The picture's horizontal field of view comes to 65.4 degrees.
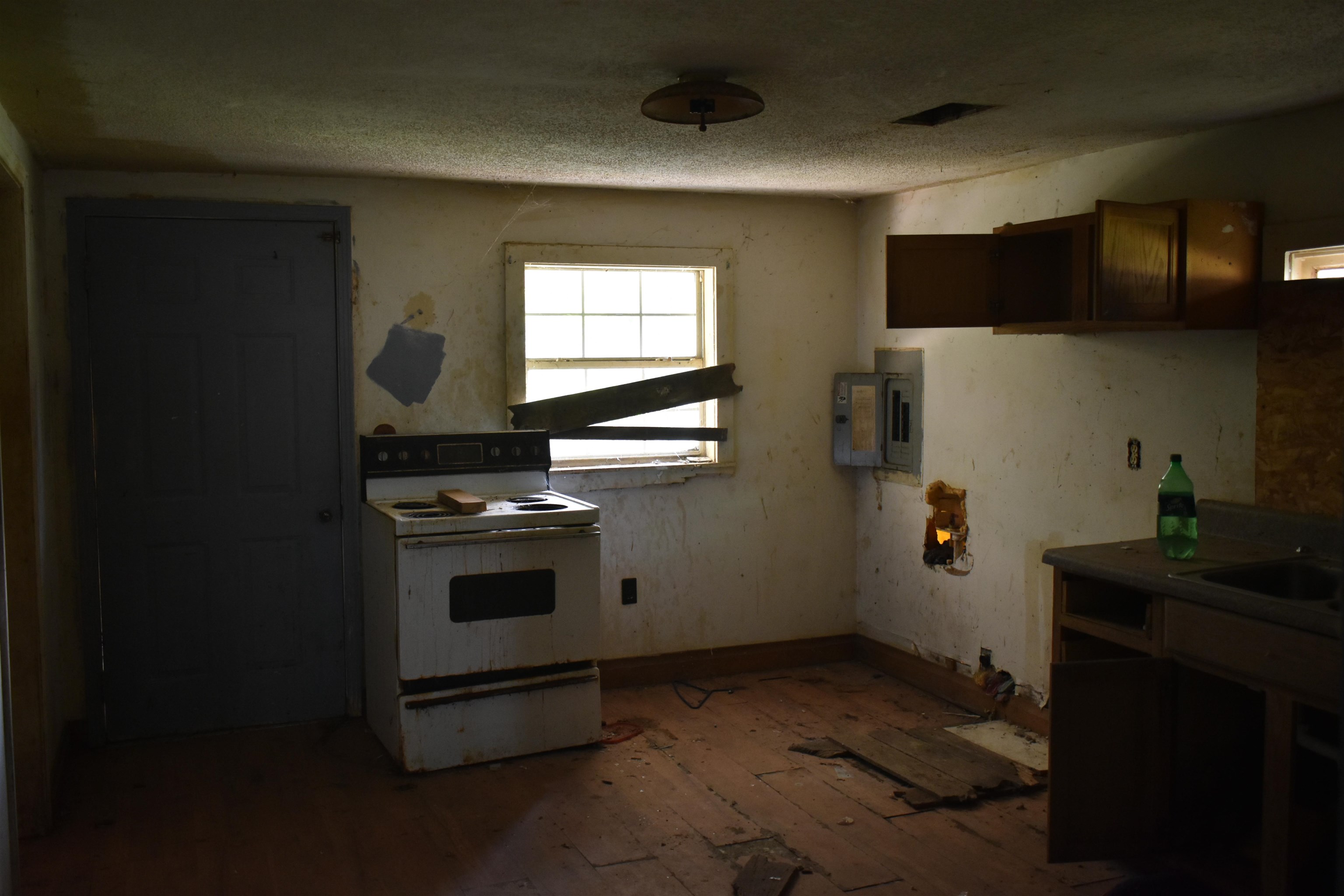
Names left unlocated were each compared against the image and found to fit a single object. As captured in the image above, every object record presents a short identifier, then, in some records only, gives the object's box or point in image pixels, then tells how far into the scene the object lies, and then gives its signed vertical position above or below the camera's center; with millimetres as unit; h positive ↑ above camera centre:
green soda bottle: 3066 -364
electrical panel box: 4715 -111
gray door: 3936 -302
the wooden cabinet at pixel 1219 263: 3047 +373
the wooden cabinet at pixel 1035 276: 3525 +386
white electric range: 3631 -842
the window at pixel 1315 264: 2992 +366
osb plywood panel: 2918 -23
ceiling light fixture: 2559 +721
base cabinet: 2496 -941
